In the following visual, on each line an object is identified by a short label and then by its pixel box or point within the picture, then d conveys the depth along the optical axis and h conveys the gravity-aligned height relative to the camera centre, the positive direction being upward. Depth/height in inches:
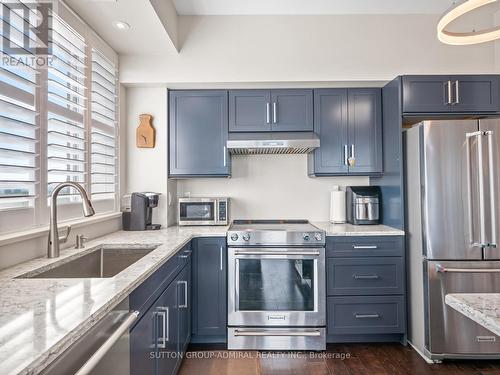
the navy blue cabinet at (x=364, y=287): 95.2 -29.6
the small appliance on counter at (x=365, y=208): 109.1 -5.0
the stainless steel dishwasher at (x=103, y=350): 31.5 -18.2
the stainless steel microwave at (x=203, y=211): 110.7 -5.6
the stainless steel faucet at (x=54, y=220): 60.0 -4.6
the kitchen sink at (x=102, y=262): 65.4 -15.8
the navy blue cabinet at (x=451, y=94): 97.5 +32.9
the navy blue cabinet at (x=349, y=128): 109.5 +24.6
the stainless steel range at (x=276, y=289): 94.0 -30.2
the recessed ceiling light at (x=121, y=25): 85.3 +50.1
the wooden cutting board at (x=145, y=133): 108.4 +23.3
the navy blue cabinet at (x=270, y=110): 109.1 +31.3
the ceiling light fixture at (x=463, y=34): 53.5 +33.7
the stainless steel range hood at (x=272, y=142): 100.5 +18.3
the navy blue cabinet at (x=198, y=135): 109.5 +22.5
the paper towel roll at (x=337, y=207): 114.8 -4.8
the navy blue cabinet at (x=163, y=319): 51.0 -25.8
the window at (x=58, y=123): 56.4 +17.8
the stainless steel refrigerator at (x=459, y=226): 84.4 -9.4
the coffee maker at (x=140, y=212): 100.0 -5.3
